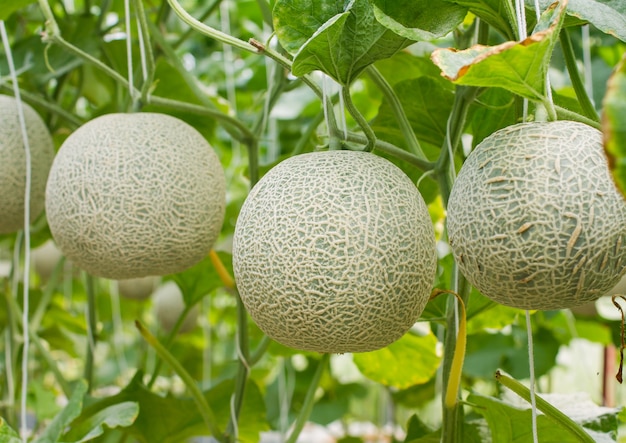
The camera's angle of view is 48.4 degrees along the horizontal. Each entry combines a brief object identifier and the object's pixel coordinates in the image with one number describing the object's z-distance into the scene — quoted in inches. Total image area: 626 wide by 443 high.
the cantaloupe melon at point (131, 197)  29.4
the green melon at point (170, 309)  62.9
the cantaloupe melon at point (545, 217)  19.6
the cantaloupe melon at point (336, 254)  22.4
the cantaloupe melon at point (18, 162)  35.3
